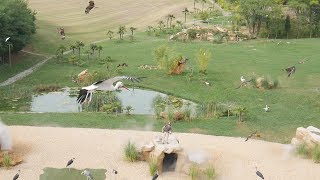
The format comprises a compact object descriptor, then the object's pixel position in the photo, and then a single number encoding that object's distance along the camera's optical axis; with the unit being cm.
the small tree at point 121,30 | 4716
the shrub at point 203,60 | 3488
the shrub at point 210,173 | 1895
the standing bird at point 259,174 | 1827
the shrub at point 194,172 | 1890
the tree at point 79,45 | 3988
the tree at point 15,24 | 3528
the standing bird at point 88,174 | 1800
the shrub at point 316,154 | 2073
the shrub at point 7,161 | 1987
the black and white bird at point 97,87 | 1535
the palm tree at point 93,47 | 3969
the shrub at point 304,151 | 2142
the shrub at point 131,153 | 2038
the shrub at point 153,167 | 1930
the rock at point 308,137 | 2142
